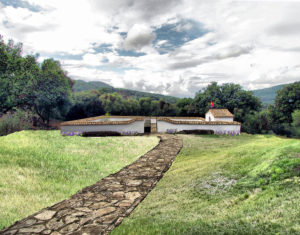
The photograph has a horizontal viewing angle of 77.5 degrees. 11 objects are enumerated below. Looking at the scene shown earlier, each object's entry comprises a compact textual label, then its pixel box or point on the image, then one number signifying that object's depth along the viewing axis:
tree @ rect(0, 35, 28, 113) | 16.27
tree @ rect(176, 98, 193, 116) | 31.53
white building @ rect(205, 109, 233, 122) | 18.30
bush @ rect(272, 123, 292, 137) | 29.98
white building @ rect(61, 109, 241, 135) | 14.54
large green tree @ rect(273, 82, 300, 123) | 30.08
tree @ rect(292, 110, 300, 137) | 26.81
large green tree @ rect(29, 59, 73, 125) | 19.52
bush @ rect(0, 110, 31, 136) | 15.98
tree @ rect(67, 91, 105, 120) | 32.08
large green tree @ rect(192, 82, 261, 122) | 27.19
